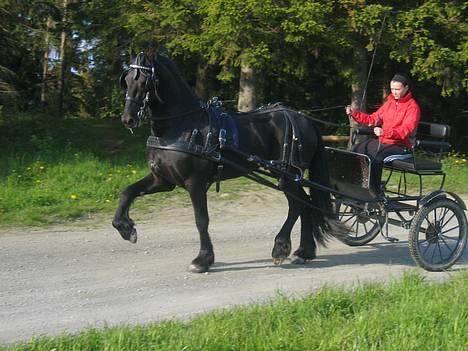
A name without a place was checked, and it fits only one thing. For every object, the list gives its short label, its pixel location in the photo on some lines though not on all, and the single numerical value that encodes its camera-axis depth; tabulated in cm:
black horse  655
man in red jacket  761
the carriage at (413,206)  748
